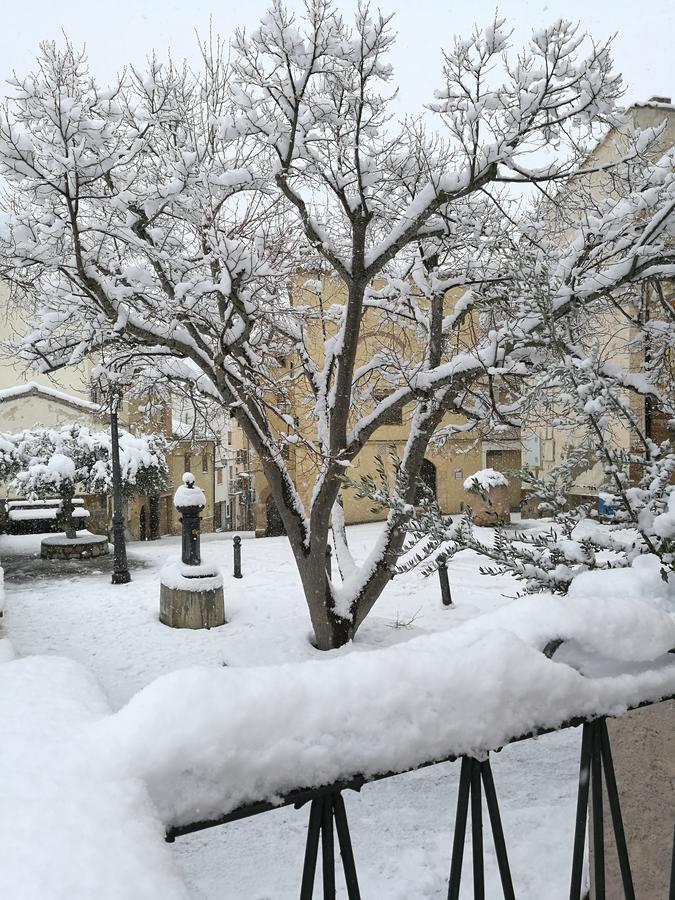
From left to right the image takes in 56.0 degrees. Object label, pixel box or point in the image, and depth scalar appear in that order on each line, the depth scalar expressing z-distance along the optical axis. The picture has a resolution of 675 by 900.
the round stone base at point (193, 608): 9.41
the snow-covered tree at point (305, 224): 5.82
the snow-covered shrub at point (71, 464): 15.12
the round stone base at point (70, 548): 14.84
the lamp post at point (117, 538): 12.02
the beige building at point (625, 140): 14.24
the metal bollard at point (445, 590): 10.28
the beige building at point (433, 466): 21.28
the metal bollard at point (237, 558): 12.59
